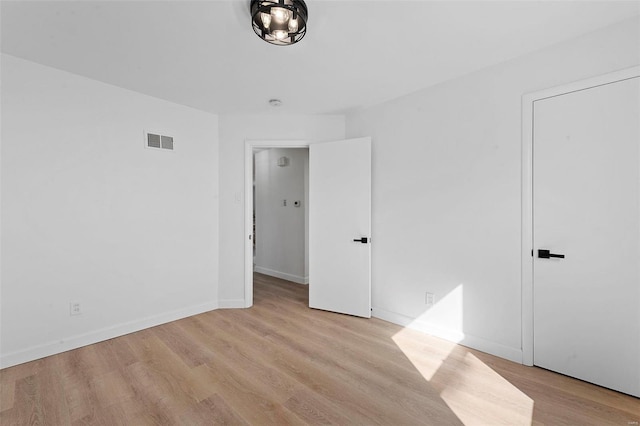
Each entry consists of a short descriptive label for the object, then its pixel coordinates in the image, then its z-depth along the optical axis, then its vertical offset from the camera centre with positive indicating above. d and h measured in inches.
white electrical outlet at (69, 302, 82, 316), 100.9 -35.1
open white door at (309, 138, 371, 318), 131.2 -7.5
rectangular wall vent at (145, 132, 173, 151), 120.7 +30.1
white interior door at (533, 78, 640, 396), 74.8 -6.4
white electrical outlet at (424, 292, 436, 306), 112.5 -35.1
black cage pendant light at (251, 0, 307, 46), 64.3 +45.7
